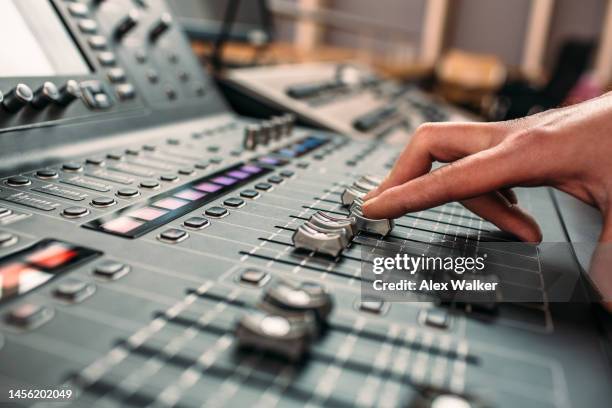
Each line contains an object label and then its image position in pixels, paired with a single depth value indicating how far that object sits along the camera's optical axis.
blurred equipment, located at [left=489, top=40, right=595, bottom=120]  5.27
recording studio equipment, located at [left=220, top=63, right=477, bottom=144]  1.24
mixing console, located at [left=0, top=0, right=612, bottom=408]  0.31
